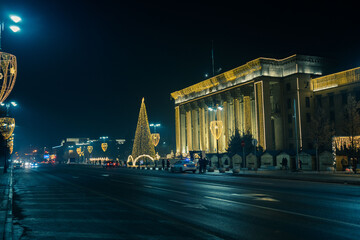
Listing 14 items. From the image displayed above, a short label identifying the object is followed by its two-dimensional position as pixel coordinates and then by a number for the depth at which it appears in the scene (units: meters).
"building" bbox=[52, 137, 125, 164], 139.75
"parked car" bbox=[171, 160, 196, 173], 43.69
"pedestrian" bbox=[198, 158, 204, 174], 41.03
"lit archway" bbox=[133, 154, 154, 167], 64.56
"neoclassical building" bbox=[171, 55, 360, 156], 63.00
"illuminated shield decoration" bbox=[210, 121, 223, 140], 45.84
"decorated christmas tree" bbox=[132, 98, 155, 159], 63.56
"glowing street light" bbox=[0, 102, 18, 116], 31.82
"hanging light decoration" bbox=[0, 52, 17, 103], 15.55
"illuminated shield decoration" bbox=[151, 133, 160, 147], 77.38
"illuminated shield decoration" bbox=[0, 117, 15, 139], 27.32
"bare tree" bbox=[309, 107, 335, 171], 47.65
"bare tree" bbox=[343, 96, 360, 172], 34.00
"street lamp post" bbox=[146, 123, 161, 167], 77.38
